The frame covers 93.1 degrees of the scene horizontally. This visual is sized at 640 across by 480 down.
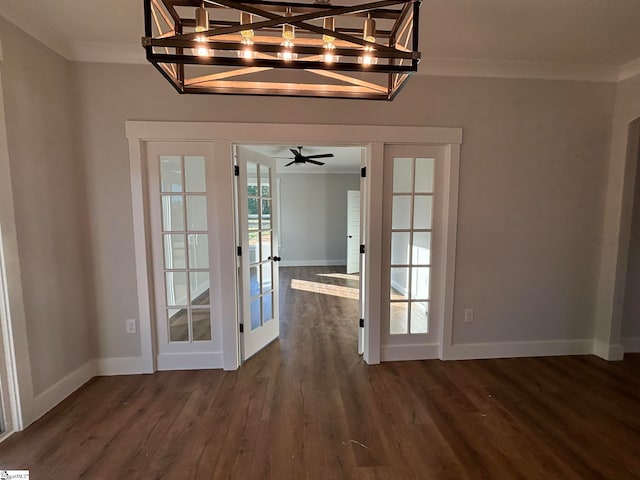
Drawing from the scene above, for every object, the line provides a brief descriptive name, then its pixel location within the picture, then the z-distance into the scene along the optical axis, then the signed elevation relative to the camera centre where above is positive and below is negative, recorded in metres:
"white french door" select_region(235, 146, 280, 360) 2.79 -0.36
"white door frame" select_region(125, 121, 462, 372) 2.51 +0.32
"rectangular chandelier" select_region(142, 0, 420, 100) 0.93 +0.57
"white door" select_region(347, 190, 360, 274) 6.80 -0.39
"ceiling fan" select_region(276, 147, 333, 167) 5.07 +0.98
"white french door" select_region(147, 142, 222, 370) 2.59 -0.34
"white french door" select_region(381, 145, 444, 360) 2.75 -0.33
